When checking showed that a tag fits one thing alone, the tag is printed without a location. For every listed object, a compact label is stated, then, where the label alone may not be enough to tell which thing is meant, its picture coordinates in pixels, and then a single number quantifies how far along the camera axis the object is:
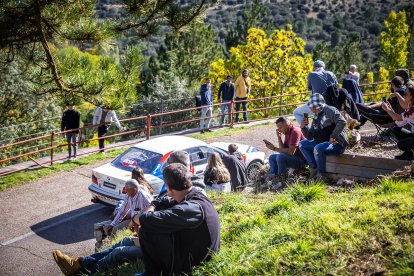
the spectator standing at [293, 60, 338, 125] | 11.35
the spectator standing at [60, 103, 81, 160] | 15.27
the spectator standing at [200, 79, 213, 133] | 19.03
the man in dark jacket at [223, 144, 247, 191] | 10.83
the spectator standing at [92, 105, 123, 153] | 15.80
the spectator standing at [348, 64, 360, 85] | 15.85
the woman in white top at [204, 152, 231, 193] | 9.91
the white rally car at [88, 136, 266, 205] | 10.90
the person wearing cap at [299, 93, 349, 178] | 9.18
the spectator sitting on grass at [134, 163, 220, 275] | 4.95
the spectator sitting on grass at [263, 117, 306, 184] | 10.19
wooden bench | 8.80
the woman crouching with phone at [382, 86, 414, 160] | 8.42
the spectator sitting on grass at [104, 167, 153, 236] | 7.93
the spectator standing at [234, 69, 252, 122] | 19.97
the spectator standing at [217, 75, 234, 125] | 19.80
